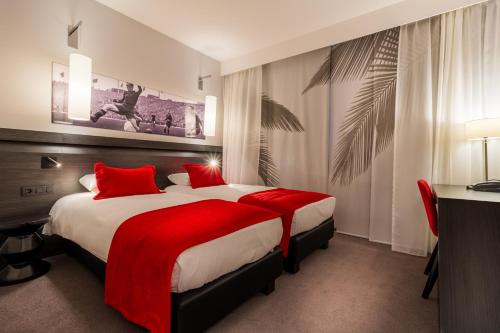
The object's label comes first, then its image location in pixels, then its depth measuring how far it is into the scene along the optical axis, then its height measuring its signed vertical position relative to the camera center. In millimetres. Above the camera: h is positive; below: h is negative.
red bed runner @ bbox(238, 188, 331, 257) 2055 -340
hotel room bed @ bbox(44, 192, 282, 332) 1193 -563
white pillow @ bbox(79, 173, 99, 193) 2414 -210
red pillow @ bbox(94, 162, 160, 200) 2239 -189
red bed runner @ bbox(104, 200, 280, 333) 1151 -483
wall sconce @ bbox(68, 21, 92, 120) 2279 +725
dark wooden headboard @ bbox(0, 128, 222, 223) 2076 +23
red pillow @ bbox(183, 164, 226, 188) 3187 -151
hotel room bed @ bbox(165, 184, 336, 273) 2090 -533
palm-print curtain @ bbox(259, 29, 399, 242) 2957 +578
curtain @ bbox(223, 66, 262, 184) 4082 +709
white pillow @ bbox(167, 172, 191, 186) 3268 -211
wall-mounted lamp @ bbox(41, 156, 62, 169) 2262 -18
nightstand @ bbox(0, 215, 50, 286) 1833 -707
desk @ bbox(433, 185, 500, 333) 1159 -476
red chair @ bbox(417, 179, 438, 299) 1671 -319
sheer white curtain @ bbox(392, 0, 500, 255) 2336 +705
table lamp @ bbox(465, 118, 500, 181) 1996 +347
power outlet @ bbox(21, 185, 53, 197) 2148 -275
